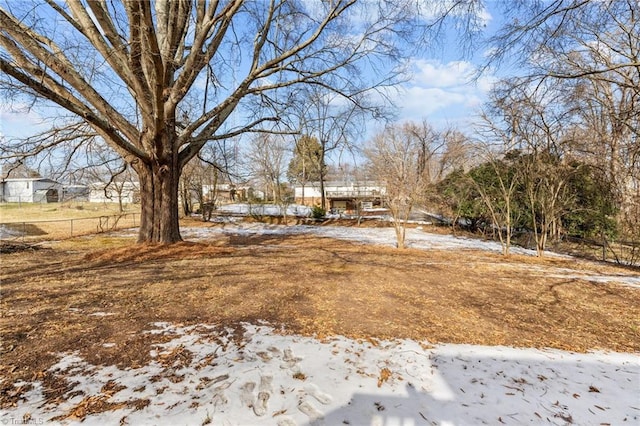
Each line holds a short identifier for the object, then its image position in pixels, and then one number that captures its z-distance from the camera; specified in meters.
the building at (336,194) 31.58
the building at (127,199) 29.80
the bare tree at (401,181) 10.03
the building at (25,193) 37.20
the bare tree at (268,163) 30.56
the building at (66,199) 30.83
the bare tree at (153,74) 5.18
